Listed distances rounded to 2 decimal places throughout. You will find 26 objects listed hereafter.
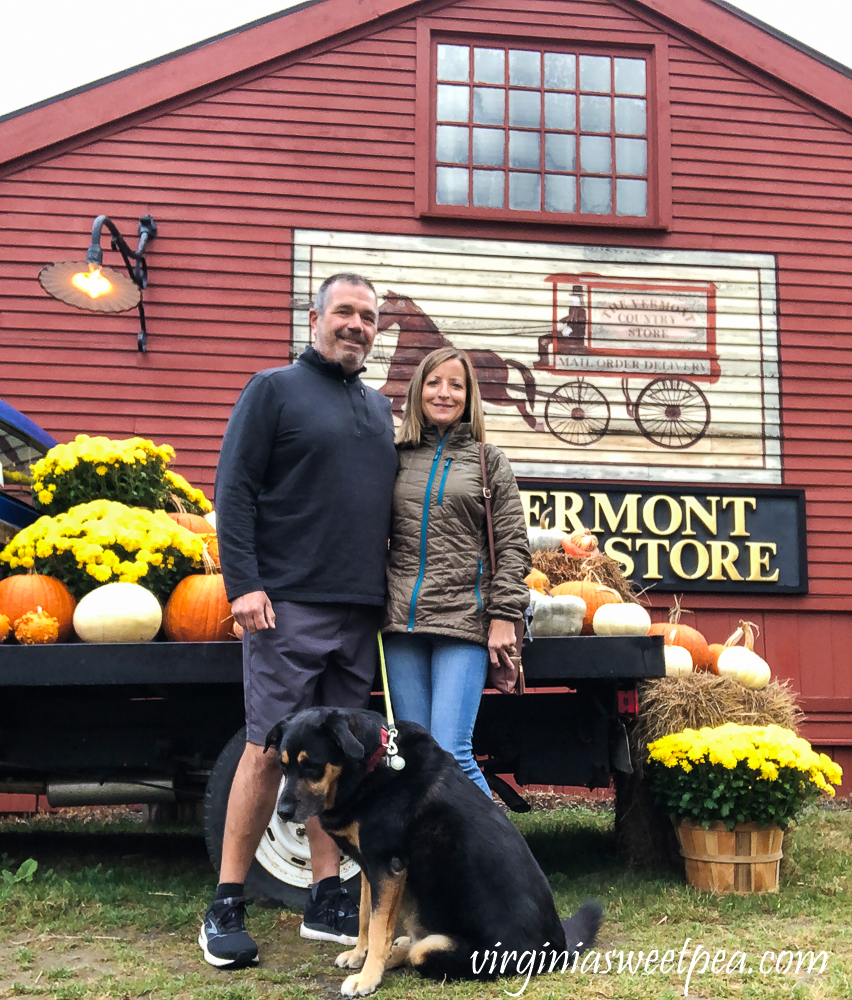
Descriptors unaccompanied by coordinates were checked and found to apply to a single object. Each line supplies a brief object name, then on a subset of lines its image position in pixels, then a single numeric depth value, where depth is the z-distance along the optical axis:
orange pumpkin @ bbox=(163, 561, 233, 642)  4.15
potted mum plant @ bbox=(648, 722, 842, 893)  4.09
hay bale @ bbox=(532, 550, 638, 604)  5.23
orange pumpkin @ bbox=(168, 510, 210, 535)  4.89
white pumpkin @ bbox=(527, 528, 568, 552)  5.43
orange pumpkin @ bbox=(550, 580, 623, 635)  4.79
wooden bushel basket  4.12
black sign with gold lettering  8.01
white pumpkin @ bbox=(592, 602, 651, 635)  4.44
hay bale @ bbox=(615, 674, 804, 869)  4.62
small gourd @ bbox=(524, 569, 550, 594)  4.80
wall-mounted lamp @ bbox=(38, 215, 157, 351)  6.62
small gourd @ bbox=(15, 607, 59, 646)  3.97
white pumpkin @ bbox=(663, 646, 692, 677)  4.92
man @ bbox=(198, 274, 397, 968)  3.17
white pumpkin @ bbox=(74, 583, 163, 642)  3.96
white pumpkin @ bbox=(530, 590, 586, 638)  4.25
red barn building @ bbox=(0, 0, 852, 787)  8.02
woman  3.24
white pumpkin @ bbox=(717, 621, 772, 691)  5.17
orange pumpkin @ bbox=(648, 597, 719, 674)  5.36
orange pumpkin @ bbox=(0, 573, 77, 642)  4.05
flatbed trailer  4.03
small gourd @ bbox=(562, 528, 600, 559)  5.38
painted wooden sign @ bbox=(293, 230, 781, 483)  8.20
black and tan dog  2.77
